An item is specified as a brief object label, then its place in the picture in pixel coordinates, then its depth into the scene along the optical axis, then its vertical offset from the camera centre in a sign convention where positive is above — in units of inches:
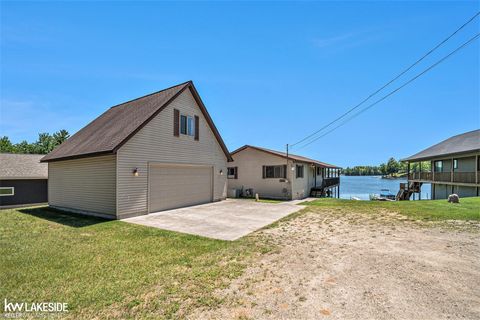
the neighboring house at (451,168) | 699.0 -0.7
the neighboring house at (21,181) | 577.3 -51.3
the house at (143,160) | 382.6 +7.0
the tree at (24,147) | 1891.5 +127.6
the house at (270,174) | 692.1 -29.2
